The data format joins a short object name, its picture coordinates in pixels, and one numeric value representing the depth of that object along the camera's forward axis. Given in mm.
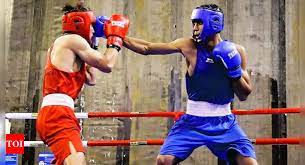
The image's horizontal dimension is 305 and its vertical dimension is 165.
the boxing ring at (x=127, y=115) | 3811
